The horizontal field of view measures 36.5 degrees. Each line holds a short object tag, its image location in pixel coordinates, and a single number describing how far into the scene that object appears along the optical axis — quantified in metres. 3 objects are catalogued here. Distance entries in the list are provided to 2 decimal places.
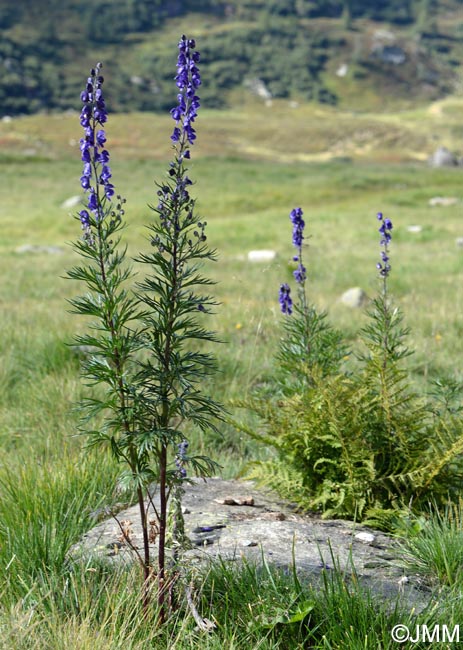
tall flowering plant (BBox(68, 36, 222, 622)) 2.53
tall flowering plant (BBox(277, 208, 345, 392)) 3.93
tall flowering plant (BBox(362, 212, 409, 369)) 3.70
